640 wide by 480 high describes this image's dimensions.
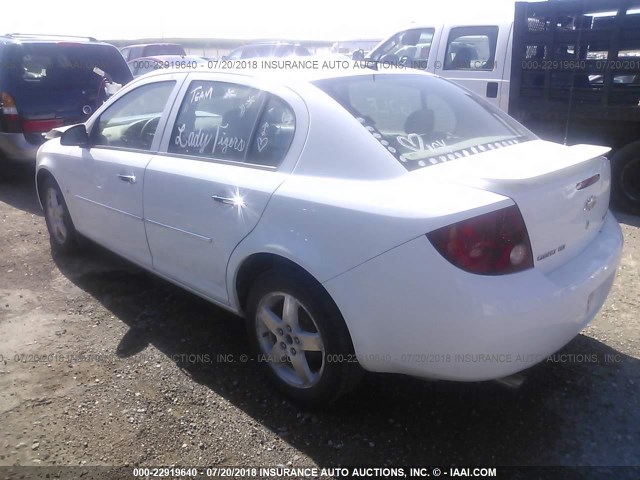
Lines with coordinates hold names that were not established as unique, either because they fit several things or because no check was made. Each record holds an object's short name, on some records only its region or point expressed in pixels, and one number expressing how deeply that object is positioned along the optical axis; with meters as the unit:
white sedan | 2.20
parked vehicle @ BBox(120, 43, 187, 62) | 17.92
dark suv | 6.62
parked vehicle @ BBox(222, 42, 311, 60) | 16.64
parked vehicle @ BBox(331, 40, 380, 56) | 16.14
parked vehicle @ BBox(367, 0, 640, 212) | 5.48
